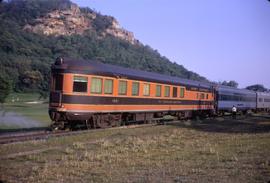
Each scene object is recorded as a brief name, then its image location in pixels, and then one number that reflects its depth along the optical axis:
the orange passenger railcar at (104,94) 19.00
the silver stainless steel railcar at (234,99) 41.12
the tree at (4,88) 51.66
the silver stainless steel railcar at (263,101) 58.48
